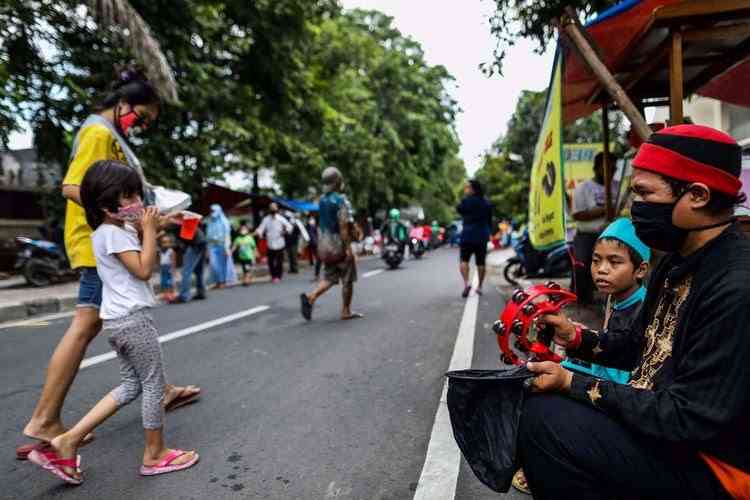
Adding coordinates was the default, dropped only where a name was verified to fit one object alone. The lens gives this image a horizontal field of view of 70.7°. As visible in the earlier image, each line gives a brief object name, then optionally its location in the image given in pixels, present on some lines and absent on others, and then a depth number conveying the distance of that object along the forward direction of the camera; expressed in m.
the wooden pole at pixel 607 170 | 4.63
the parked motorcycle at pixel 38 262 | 11.62
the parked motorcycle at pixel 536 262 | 8.63
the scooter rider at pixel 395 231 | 15.47
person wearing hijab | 10.82
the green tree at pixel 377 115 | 18.58
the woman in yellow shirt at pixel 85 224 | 2.74
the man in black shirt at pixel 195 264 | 9.05
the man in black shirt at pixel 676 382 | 1.26
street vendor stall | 3.10
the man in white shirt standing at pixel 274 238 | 12.72
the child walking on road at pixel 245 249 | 12.81
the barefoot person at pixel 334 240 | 6.34
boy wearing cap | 2.40
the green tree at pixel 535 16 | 4.73
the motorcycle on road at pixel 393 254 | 14.93
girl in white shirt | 2.49
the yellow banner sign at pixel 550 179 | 3.28
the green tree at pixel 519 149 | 23.03
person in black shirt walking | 8.07
